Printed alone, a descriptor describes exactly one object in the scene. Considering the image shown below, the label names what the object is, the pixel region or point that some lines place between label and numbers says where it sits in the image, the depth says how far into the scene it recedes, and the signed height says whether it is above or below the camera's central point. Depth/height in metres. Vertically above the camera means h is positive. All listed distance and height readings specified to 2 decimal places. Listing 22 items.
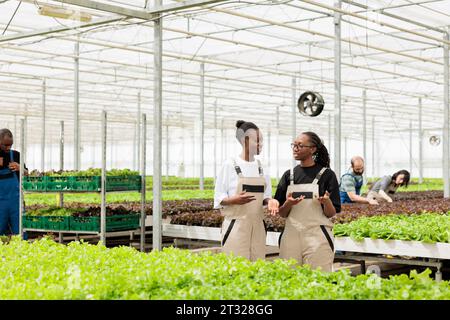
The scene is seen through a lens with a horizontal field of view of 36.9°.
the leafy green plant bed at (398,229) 5.98 -0.62
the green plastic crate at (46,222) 8.07 -0.71
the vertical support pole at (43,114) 16.93 +1.31
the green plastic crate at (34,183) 8.21 -0.24
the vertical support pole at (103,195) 7.38 -0.35
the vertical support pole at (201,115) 16.48 +1.17
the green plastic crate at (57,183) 8.02 -0.24
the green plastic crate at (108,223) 7.77 -0.70
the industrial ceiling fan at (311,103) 11.58 +1.04
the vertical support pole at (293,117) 18.52 +1.31
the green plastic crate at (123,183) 7.68 -0.23
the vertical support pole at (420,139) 23.42 +0.83
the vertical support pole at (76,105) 13.53 +1.21
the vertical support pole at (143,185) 7.87 -0.26
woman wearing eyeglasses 4.41 -0.31
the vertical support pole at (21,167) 7.51 -0.04
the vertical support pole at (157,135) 7.45 +0.31
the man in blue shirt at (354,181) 8.15 -0.23
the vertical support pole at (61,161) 8.65 +0.03
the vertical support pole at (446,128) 13.01 +0.67
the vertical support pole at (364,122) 20.94 +1.28
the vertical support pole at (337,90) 10.62 +1.18
